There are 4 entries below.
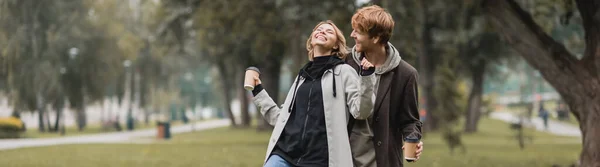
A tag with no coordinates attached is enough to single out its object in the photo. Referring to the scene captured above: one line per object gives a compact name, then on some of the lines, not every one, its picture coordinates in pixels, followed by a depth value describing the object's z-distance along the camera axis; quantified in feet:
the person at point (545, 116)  182.80
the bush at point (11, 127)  84.53
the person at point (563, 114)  241.96
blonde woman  15.37
